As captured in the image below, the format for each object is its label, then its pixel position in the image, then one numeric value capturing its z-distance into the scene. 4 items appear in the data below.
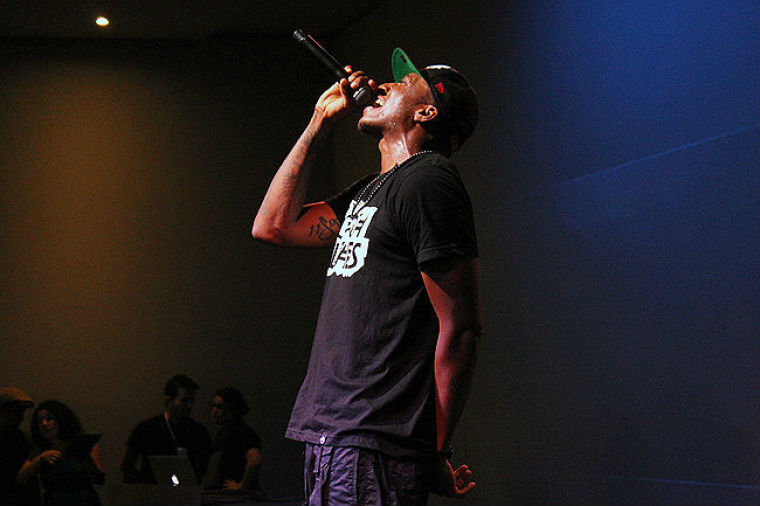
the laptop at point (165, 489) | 3.12
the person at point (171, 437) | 5.46
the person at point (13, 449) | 4.87
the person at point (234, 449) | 5.15
